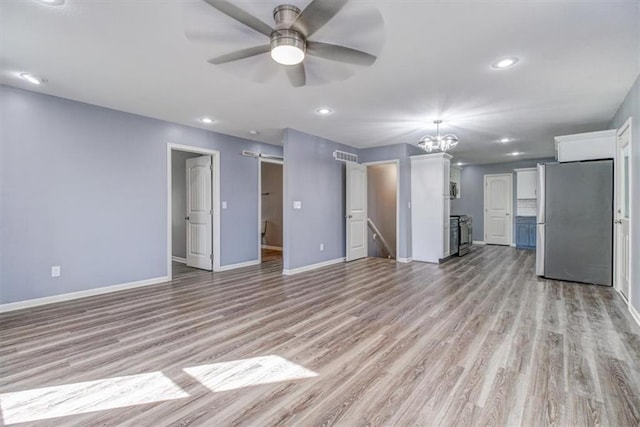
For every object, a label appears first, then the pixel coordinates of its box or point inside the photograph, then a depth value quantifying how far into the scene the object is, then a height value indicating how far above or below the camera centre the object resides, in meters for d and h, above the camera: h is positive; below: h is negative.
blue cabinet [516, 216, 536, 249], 8.34 -0.68
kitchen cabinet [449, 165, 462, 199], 7.77 +0.71
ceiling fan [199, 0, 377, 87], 1.82 +1.20
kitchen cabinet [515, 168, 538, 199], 8.36 +0.69
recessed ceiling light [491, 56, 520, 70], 2.76 +1.35
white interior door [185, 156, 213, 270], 5.57 -0.08
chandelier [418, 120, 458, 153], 4.49 +0.98
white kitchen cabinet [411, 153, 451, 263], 6.12 +0.02
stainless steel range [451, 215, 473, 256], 7.09 -0.70
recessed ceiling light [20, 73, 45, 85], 3.11 +1.37
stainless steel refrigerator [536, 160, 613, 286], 4.38 -0.21
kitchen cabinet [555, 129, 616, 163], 4.38 +0.93
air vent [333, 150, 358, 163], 6.28 +1.12
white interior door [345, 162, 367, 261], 6.41 -0.06
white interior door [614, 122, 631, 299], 3.61 -0.06
